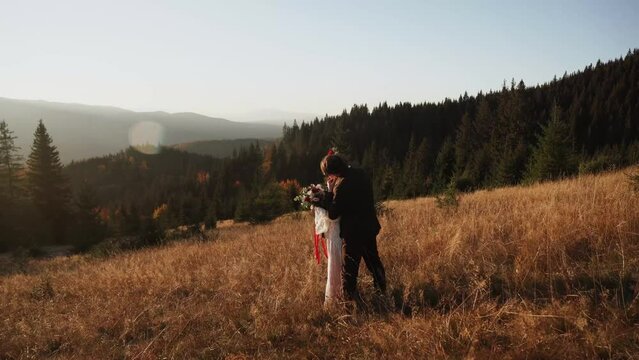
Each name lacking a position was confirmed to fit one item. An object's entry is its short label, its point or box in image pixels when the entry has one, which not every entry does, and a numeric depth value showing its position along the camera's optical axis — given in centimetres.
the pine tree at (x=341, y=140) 4391
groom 466
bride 484
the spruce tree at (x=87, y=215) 4455
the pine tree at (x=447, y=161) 5216
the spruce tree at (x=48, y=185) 4562
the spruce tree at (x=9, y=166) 4744
